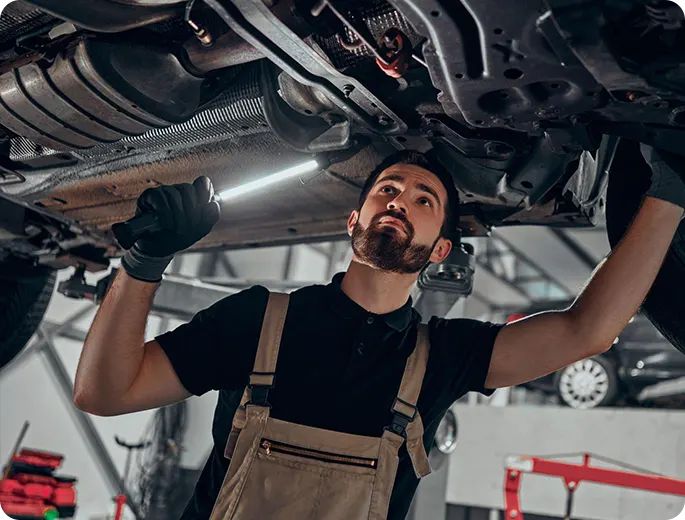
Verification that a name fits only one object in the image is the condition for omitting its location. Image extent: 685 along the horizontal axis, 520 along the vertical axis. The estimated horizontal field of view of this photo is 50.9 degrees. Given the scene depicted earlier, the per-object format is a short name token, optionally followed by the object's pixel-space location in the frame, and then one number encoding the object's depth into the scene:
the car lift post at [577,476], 4.33
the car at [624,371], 5.57
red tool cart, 5.46
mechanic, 1.49
